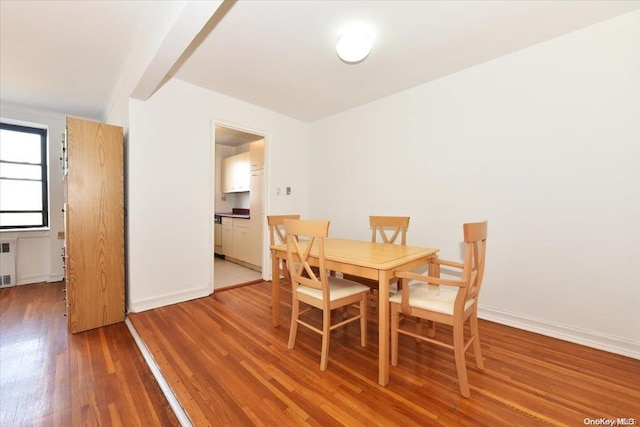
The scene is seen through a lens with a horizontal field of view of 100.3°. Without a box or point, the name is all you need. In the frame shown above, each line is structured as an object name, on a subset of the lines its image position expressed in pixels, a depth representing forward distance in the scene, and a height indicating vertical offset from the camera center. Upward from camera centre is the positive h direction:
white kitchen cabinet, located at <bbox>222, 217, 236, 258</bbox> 4.98 -0.56
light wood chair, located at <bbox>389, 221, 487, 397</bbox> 1.49 -0.58
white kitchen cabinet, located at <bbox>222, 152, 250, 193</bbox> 4.94 +0.71
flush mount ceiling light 2.07 +1.30
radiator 3.50 -0.72
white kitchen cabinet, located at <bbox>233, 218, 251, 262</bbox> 4.52 -0.50
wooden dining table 1.64 -0.36
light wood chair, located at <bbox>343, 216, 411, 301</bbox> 2.66 -0.17
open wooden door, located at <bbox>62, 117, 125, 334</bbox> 2.34 -0.14
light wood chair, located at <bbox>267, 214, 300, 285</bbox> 2.83 -0.18
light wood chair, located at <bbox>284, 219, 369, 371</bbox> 1.79 -0.59
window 3.67 +0.44
